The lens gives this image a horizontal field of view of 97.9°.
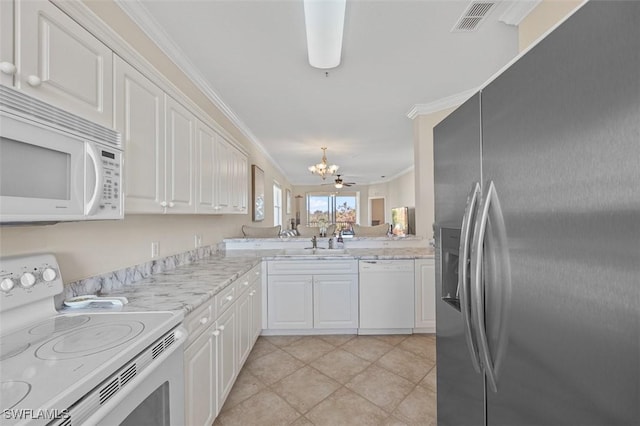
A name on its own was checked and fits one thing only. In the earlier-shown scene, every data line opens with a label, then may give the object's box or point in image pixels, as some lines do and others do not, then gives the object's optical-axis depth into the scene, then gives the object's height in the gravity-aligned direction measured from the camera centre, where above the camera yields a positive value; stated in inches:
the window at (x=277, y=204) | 287.3 +12.6
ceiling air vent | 73.2 +54.8
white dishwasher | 119.6 -34.2
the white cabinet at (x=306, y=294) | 119.2 -33.7
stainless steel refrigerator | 19.3 -1.7
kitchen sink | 128.5 -17.6
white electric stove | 25.5 -16.0
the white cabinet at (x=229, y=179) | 104.7 +16.1
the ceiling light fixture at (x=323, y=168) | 227.6 +39.5
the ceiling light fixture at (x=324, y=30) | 64.9 +48.7
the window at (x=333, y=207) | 471.5 +13.8
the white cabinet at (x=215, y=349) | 53.3 -31.9
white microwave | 32.1 +7.3
